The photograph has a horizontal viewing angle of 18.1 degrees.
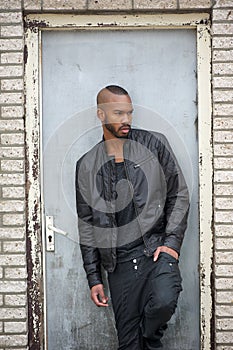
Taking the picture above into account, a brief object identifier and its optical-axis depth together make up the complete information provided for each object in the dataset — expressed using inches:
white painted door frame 189.5
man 181.8
